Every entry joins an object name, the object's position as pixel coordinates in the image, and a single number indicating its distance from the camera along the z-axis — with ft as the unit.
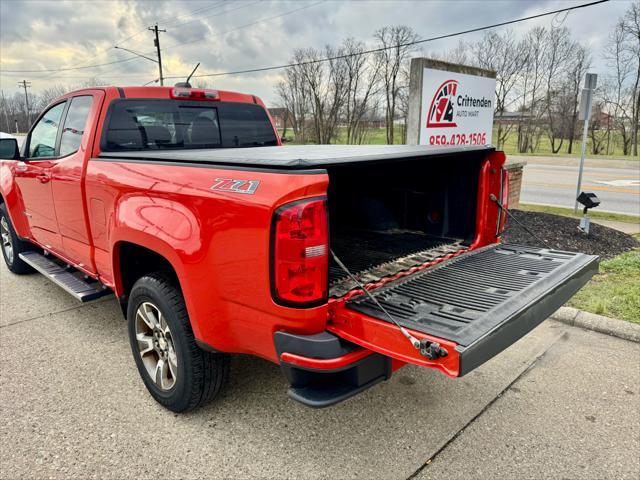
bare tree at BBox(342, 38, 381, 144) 122.52
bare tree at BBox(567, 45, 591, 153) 123.54
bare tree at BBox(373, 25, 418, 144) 114.32
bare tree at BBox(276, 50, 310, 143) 124.47
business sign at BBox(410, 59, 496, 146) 23.44
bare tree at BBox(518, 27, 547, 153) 121.80
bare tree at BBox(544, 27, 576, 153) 121.19
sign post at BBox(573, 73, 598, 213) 26.05
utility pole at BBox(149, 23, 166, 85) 124.36
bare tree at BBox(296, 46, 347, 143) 123.34
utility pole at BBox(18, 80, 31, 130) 246.72
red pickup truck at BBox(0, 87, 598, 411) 6.73
